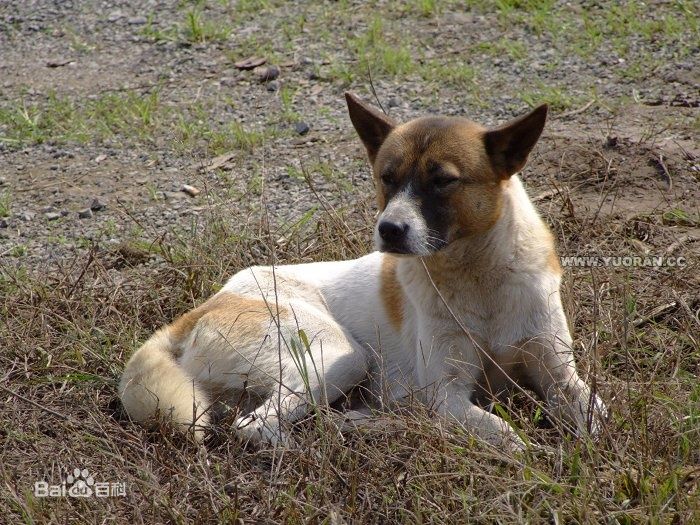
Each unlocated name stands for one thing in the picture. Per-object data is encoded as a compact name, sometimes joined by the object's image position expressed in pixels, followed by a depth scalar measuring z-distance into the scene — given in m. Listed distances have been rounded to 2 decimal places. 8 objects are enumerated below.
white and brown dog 7.85
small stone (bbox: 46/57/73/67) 16.67
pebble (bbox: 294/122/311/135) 13.68
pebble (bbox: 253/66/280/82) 15.25
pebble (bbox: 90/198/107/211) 12.31
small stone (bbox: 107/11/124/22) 17.78
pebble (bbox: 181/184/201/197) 12.41
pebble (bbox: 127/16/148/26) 17.52
